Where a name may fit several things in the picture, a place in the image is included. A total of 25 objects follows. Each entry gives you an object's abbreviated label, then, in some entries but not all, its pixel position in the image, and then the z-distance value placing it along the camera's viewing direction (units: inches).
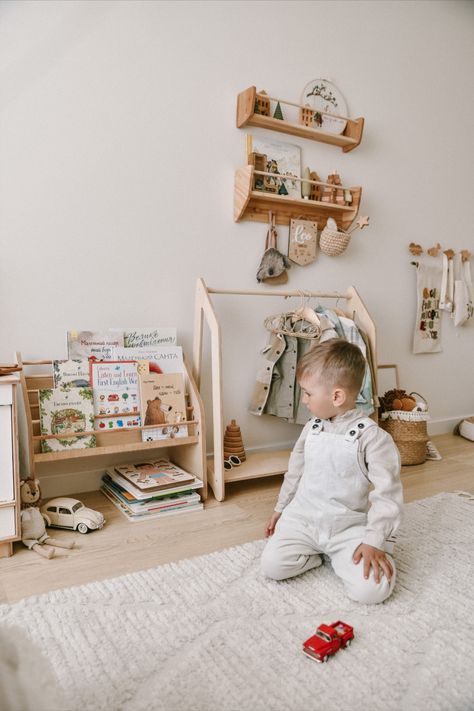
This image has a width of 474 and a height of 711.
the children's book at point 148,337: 84.0
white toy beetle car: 69.0
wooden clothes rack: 80.4
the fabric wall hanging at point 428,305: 121.9
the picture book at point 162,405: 79.5
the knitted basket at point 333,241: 102.1
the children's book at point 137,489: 73.7
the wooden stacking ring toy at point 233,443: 90.1
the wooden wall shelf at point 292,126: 90.7
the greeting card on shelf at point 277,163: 95.1
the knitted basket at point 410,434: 101.7
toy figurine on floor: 63.4
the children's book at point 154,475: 76.1
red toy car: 42.5
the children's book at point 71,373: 75.6
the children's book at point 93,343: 79.1
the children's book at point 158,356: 81.5
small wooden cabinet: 61.0
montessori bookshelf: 71.6
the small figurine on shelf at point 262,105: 92.8
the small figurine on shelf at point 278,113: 95.3
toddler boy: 52.8
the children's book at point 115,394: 77.5
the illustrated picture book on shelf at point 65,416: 72.7
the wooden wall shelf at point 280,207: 91.1
